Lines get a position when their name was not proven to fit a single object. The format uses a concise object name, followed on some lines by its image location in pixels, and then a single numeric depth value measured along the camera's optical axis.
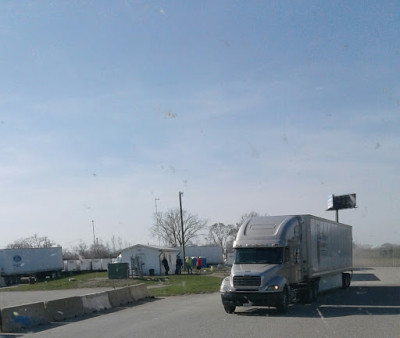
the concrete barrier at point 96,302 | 21.80
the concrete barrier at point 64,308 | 19.75
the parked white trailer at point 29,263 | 62.66
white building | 57.97
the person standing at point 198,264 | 58.58
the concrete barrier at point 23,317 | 17.31
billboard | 75.45
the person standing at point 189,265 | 57.08
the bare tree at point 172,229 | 114.62
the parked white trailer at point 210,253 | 81.84
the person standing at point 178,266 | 57.83
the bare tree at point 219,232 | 135.25
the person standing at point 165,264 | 56.53
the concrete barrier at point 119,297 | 24.11
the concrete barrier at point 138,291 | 26.56
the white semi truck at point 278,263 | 18.88
